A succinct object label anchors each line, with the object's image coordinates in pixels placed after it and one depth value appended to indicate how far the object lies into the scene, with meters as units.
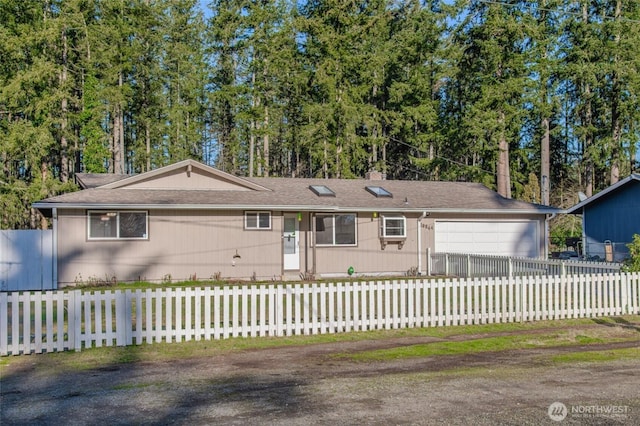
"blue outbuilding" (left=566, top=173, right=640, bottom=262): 23.28
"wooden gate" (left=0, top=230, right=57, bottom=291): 17.28
